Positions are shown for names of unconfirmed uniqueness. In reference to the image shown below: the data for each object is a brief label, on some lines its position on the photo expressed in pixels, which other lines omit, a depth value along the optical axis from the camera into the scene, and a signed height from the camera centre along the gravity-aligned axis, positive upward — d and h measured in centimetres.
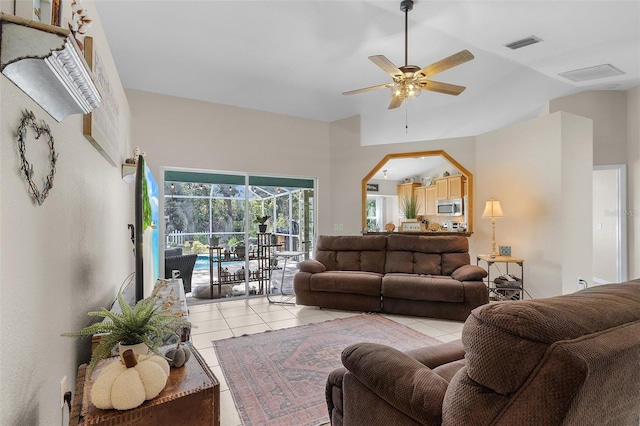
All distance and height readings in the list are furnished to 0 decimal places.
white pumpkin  99 -57
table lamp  453 -5
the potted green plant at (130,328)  108 -43
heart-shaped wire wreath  101 +23
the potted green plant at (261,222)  497 -16
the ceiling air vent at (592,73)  404 +187
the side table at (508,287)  424 -109
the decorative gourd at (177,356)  128 -61
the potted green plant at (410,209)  573 +3
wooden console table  99 -66
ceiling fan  257 +125
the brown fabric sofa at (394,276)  371 -88
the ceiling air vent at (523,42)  335 +189
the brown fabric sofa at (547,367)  71 -39
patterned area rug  199 -131
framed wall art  172 +65
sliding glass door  457 -21
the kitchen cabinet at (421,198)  894 +38
